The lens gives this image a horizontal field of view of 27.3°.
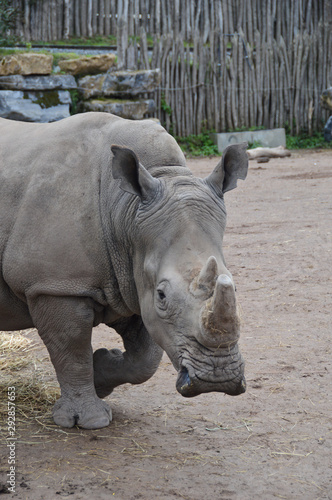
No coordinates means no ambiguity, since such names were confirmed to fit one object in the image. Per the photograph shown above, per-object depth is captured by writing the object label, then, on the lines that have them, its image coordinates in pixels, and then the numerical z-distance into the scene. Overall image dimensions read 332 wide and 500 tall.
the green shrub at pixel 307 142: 17.30
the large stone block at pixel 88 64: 14.54
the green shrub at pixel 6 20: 14.99
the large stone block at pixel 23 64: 13.60
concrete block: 16.38
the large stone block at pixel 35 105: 13.52
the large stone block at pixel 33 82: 13.65
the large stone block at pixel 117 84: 14.67
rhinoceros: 3.26
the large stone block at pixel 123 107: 14.43
